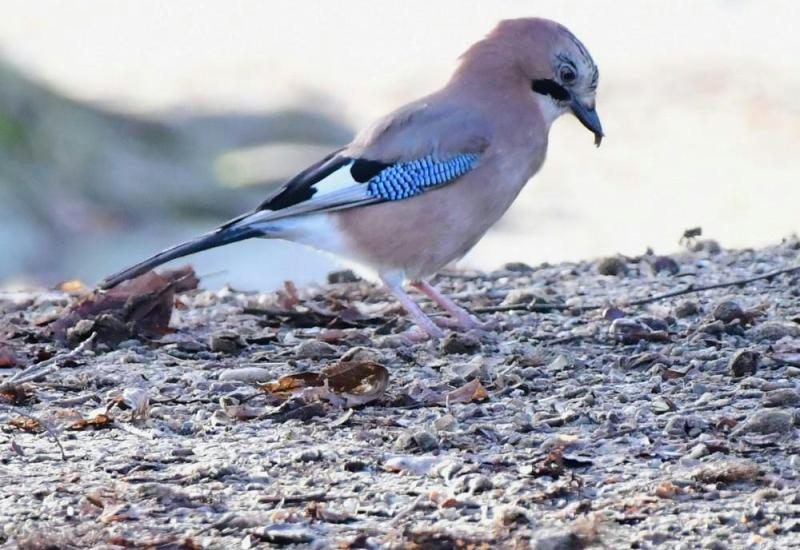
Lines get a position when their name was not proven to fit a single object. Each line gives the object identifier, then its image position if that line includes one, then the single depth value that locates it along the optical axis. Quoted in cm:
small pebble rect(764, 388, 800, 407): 855
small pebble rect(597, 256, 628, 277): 1280
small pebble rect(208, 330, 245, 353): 1051
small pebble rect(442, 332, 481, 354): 1038
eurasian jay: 1198
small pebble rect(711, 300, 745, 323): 1037
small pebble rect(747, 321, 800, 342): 1010
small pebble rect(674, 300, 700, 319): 1092
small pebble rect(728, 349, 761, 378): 923
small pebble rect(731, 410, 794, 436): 809
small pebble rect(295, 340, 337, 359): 1030
